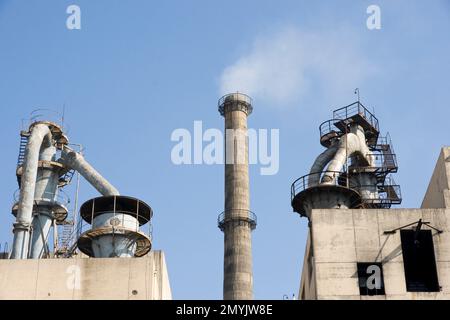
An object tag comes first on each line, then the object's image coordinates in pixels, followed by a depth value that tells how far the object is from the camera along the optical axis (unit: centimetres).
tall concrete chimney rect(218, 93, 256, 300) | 5356
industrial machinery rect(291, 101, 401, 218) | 3534
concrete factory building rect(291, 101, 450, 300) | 3083
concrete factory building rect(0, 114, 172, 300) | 3080
